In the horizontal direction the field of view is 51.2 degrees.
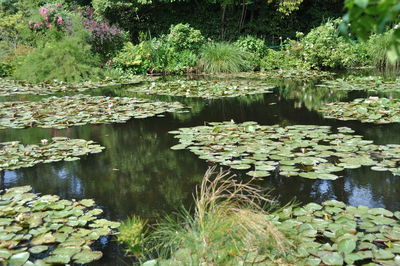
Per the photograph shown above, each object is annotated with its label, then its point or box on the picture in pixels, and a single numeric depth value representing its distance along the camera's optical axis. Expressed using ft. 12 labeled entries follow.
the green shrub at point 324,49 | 38.50
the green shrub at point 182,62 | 40.01
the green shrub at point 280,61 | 40.63
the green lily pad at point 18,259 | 7.30
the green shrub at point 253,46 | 42.22
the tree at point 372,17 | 3.15
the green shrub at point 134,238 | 7.42
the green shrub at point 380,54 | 38.17
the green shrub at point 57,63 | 32.94
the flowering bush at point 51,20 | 37.68
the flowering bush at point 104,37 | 41.32
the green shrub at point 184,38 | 40.34
